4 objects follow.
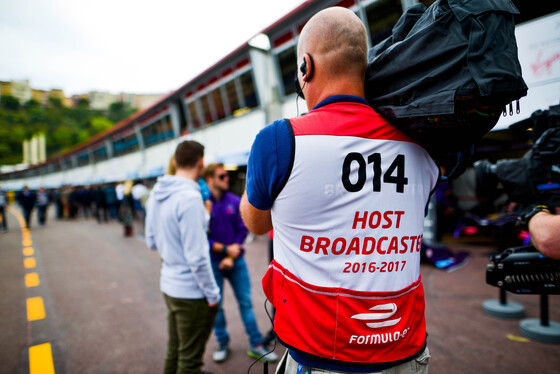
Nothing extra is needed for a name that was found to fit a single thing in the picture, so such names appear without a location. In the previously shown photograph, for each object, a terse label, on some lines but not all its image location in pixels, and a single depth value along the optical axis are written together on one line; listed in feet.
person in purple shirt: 10.81
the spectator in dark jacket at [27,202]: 49.41
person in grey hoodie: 7.52
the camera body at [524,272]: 5.29
